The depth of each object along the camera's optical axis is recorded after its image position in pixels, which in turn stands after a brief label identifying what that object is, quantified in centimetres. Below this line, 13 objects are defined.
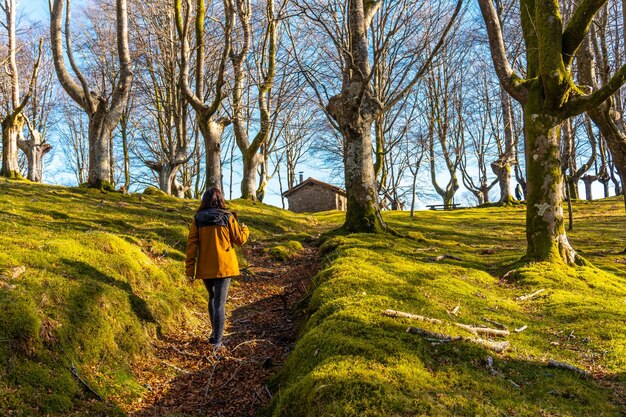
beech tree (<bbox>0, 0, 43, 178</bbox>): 1709
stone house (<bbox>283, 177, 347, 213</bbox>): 3869
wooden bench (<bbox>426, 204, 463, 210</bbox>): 3264
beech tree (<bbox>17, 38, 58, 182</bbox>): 2136
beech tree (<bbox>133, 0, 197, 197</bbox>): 1845
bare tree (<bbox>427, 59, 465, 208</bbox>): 2623
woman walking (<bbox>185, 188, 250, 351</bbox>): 527
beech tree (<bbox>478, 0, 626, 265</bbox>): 676
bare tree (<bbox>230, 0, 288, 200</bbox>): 1404
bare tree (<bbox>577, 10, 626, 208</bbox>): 951
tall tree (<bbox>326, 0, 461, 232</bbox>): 975
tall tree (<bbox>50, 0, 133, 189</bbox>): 1262
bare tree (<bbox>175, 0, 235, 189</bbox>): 1248
